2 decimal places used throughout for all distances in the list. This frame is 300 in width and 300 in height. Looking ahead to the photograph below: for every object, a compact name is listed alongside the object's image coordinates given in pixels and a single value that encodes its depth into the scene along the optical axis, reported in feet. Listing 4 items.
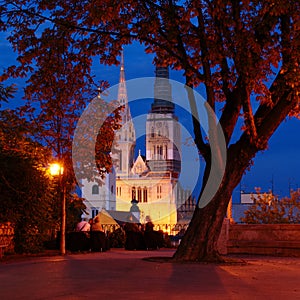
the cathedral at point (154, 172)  559.79
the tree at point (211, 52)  50.14
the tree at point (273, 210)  93.76
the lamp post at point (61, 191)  75.10
